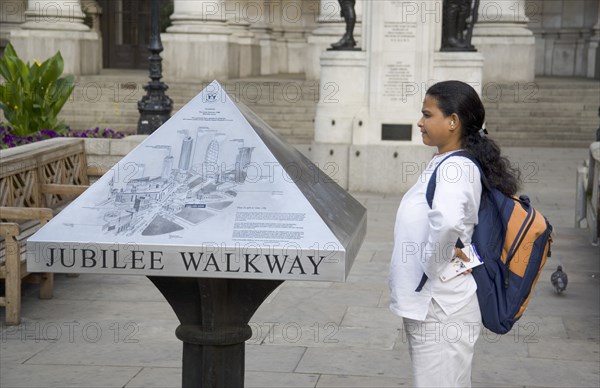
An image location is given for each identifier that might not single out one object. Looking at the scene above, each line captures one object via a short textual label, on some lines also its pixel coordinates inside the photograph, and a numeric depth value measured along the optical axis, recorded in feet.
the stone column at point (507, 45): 86.79
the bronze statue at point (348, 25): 52.21
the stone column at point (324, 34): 87.35
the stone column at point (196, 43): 88.43
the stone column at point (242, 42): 93.30
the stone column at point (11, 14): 100.65
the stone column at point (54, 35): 88.74
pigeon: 28.84
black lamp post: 54.54
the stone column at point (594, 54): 100.01
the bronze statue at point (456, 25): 50.67
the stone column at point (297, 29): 106.83
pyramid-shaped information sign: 13.51
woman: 13.32
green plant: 47.24
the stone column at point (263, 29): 102.32
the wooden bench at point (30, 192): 25.21
